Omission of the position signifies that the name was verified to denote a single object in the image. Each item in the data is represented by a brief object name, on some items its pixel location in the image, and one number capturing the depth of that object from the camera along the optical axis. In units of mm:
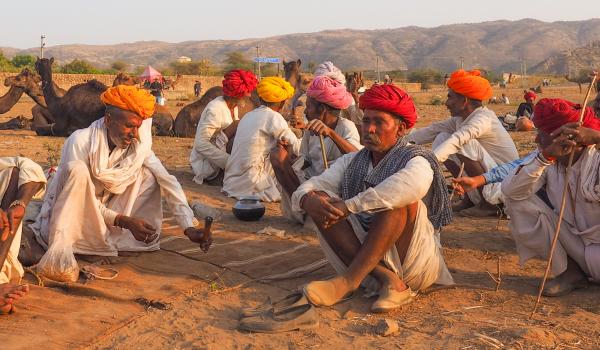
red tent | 28781
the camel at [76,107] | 12078
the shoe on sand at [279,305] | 3654
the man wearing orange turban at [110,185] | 4305
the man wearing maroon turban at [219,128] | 7582
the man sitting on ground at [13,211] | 3596
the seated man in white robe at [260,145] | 6699
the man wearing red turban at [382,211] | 3711
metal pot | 6059
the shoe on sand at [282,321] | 3496
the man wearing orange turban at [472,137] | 5922
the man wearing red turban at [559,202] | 4062
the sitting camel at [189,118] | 11906
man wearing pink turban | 5746
